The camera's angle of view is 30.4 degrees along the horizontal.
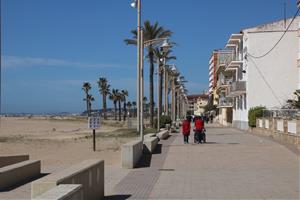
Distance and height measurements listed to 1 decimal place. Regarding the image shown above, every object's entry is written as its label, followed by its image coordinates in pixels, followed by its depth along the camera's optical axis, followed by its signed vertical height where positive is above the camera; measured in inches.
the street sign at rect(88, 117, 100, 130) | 991.6 -6.5
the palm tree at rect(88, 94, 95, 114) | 5233.8 +197.2
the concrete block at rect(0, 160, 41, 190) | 487.8 -50.6
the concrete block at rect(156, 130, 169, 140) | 1277.2 -37.7
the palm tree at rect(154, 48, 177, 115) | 1883.5 +221.0
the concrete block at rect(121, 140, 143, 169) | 636.7 -42.4
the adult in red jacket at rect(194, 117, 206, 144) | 1085.2 -22.1
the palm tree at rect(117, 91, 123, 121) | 5583.7 +226.7
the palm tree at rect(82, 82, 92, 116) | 4992.6 +293.1
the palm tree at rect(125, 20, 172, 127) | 2110.0 +330.0
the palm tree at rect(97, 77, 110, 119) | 5128.0 +302.0
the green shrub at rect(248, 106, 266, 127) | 1747.4 +15.9
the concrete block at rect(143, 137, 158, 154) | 839.7 -40.7
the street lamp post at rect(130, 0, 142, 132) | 1029.8 +160.1
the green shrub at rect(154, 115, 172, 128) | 2017.2 -6.7
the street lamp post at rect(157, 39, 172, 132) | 1375.0 +141.9
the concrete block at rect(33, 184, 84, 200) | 259.6 -36.1
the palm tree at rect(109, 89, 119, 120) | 5560.5 +234.6
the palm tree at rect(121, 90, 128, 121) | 5834.2 +258.1
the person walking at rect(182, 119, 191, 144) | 1100.5 -20.7
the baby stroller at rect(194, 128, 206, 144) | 1109.7 -34.0
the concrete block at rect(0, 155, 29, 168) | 604.1 -44.6
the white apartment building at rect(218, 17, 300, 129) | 1972.2 +189.9
